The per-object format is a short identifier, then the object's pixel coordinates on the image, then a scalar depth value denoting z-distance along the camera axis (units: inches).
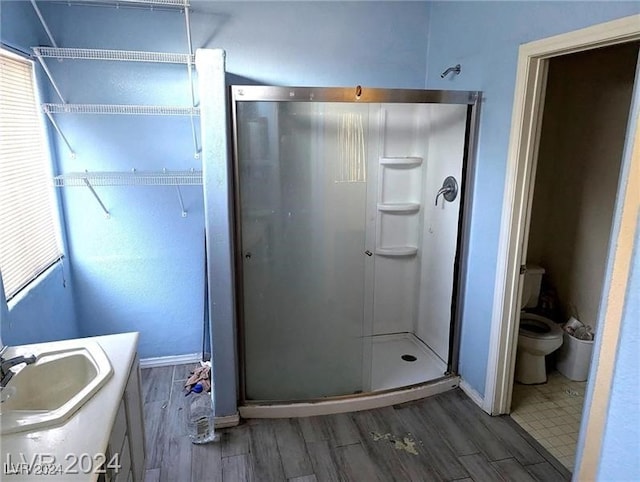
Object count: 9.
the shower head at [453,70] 105.4
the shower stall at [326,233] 91.8
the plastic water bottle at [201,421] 92.4
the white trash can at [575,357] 116.0
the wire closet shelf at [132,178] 102.5
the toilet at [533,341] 113.0
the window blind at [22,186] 81.4
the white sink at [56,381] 50.1
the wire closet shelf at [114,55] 90.4
